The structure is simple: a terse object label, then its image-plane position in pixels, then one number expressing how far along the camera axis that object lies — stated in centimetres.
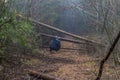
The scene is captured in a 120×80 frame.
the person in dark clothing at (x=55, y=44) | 1143
